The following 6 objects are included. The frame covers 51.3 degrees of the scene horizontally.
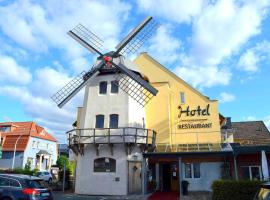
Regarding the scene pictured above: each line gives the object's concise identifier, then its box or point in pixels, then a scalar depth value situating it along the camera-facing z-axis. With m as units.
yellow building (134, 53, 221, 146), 25.92
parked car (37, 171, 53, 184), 35.43
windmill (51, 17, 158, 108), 24.81
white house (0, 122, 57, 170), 44.97
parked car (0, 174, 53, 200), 12.73
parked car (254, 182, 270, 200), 6.89
